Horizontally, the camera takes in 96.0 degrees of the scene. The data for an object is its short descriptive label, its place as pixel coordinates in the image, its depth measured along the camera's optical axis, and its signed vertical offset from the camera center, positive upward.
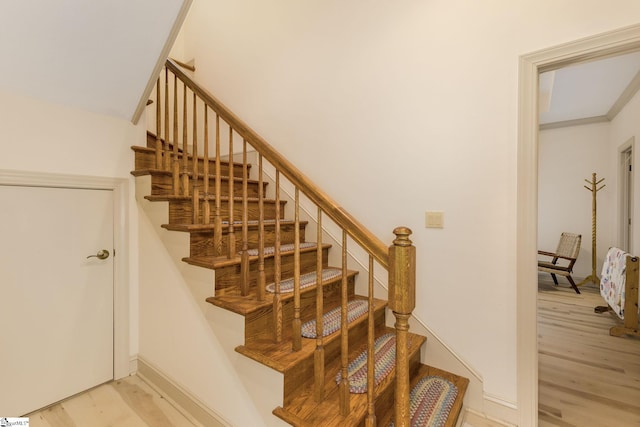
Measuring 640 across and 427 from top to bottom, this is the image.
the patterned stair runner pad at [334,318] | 1.55 -0.64
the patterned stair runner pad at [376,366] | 1.38 -0.81
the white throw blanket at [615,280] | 2.82 -0.70
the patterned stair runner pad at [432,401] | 1.38 -0.99
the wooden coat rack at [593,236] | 4.38 -0.34
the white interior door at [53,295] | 1.72 -0.55
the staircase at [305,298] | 1.11 -0.46
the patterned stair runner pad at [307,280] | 1.72 -0.45
